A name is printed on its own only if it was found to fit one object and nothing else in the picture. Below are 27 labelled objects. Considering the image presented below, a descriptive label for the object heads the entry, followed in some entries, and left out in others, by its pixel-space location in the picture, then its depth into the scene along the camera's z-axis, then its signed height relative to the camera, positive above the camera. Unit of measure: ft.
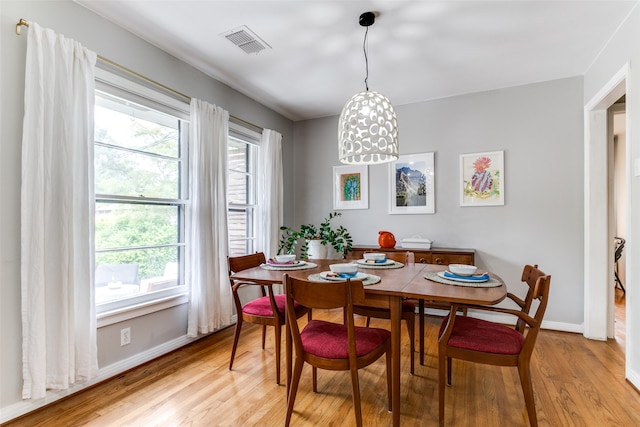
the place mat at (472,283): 5.40 -1.29
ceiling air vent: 7.61 +4.44
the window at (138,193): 7.27 +0.50
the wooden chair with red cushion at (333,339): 4.84 -2.29
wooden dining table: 4.79 -1.34
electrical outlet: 7.39 -3.00
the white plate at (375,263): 7.54 -1.28
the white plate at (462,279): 5.58 -1.26
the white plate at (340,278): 5.82 -1.27
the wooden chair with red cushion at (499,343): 5.08 -2.28
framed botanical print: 10.98 +1.18
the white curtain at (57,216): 5.67 -0.07
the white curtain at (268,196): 12.07 +0.62
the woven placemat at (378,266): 7.35 -1.31
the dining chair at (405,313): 7.13 -2.42
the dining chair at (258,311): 6.86 -2.36
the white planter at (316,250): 11.90 -1.48
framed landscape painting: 12.00 +1.06
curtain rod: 5.68 +3.41
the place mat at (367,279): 5.67 -1.30
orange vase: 10.64 -1.00
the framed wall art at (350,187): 13.23 +1.07
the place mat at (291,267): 7.29 -1.33
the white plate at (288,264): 7.44 -1.30
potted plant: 11.97 -1.15
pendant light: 6.70 +1.89
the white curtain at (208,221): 8.97 -0.29
